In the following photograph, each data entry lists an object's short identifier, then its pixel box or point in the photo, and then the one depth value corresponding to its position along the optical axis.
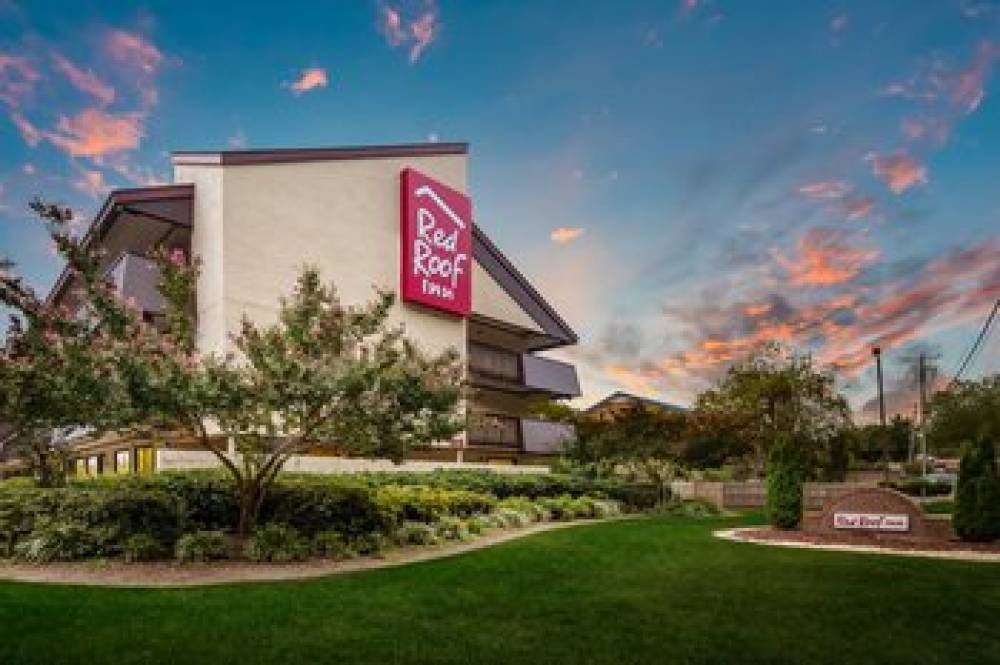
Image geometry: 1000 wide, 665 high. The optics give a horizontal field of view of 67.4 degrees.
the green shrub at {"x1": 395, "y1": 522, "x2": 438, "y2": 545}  14.91
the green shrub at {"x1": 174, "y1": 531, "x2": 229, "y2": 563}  11.88
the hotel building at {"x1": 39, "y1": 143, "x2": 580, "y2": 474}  21.81
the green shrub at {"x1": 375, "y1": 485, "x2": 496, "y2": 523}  15.72
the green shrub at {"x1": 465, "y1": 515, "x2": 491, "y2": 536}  16.88
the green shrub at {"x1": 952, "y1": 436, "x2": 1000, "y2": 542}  15.05
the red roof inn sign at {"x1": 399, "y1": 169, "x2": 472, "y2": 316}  27.98
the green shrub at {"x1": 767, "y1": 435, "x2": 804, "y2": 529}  17.31
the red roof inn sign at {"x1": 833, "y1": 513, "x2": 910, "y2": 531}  15.93
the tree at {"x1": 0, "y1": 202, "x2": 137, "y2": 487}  11.07
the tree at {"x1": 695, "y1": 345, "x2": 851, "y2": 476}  43.06
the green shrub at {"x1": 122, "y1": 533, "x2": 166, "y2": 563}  11.79
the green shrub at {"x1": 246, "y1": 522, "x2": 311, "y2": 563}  12.36
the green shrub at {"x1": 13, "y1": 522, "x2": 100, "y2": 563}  11.77
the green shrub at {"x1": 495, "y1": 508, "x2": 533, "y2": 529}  18.70
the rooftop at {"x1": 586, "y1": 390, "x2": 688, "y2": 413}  58.36
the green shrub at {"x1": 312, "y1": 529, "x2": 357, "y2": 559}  12.90
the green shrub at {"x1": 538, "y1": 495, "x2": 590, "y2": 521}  21.86
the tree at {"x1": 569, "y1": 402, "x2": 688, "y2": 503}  29.20
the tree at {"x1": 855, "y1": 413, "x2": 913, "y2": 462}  71.94
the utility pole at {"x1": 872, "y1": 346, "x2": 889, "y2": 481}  42.44
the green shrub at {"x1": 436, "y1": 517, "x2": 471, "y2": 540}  15.91
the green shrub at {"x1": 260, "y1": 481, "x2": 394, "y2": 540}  13.87
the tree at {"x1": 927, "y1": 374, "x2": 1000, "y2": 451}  55.39
